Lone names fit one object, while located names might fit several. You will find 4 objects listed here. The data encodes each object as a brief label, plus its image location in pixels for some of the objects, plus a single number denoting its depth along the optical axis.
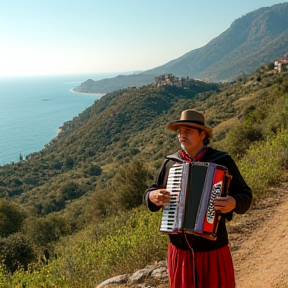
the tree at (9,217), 22.80
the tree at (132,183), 15.62
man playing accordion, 2.19
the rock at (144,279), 4.07
